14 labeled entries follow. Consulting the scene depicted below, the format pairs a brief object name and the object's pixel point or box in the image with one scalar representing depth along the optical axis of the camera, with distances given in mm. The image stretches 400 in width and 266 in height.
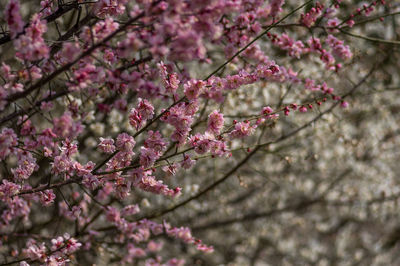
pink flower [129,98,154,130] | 6133
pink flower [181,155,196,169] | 6459
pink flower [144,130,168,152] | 6006
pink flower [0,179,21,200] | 6121
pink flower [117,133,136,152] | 5992
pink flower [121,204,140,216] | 8570
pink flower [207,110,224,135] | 6168
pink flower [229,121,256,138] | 6449
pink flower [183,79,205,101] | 5742
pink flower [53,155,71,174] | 6043
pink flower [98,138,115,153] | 6371
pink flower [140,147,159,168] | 5812
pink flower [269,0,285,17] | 7406
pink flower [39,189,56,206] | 6520
